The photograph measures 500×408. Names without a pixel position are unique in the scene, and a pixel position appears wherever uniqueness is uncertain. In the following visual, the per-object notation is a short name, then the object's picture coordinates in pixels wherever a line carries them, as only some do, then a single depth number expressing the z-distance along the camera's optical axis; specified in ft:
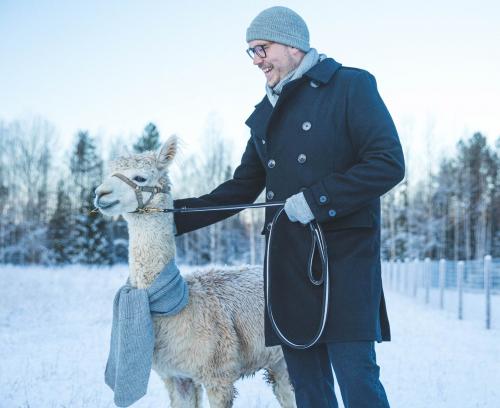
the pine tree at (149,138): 136.77
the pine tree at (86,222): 132.36
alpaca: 11.83
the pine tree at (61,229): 138.31
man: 8.05
